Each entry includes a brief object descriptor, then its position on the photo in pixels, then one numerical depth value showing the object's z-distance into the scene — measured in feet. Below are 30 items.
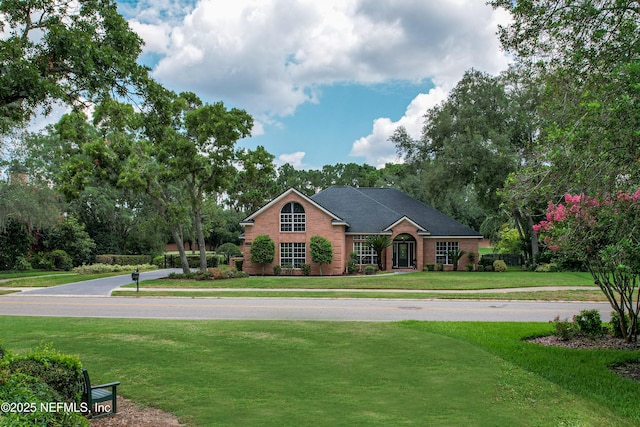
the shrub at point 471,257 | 124.36
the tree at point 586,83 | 23.00
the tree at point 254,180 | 103.24
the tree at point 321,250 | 113.19
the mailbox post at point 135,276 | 76.56
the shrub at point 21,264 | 128.57
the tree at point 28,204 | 110.93
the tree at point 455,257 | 123.18
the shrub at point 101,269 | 128.26
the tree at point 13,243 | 129.70
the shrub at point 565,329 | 38.99
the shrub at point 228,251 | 170.09
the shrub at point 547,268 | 121.70
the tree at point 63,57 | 26.58
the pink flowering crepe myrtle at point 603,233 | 24.13
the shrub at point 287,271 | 116.06
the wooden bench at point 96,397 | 19.26
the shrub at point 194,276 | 101.09
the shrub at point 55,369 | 17.28
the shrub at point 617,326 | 39.65
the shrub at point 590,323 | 39.99
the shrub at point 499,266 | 123.85
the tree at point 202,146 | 97.25
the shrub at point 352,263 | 116.57
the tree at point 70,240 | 141.79
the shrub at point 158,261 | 159.27
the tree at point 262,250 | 114.01
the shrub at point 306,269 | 114.21
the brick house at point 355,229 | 116.47
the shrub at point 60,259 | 139.33
